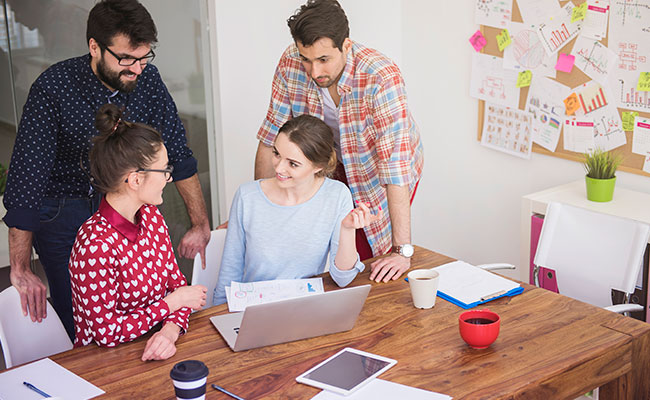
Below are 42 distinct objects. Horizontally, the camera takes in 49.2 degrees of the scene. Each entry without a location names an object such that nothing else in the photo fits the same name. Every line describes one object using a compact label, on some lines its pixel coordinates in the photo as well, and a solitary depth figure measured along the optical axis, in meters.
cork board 3.06
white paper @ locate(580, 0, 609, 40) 3.05
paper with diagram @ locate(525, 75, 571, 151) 3.32
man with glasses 2.22
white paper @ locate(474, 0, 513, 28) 3.47
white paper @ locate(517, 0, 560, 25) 3.26
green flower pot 2.90
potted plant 2.91
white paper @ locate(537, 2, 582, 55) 3.19
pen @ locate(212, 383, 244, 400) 1.54
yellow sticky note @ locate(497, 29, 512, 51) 3.50
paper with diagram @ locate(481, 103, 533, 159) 3.50
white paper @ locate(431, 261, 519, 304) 2.05
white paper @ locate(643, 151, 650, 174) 3.00
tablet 1.59
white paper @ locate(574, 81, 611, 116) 3.13
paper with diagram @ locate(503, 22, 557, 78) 3.34
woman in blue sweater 2.22
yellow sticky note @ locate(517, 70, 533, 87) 3.43
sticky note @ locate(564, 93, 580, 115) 3.24
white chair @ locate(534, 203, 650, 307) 2.36
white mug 1.95
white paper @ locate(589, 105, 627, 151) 3.09
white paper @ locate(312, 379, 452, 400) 1.53
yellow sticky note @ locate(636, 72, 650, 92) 2.94
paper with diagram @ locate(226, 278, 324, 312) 2.01
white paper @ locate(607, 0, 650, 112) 2.91
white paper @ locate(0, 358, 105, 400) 1.56
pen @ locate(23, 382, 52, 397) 1.57
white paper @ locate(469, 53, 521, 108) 3.53
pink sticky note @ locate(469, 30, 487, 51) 3.63
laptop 1.68
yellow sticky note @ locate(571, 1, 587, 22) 3.12
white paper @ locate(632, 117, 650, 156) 2.98
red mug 1.71
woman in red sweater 1.80
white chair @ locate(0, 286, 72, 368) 1.93
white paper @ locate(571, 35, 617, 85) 3.07
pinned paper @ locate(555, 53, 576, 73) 3.22
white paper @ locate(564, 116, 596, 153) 3.21
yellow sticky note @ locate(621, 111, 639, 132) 3.03
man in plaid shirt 2.30
